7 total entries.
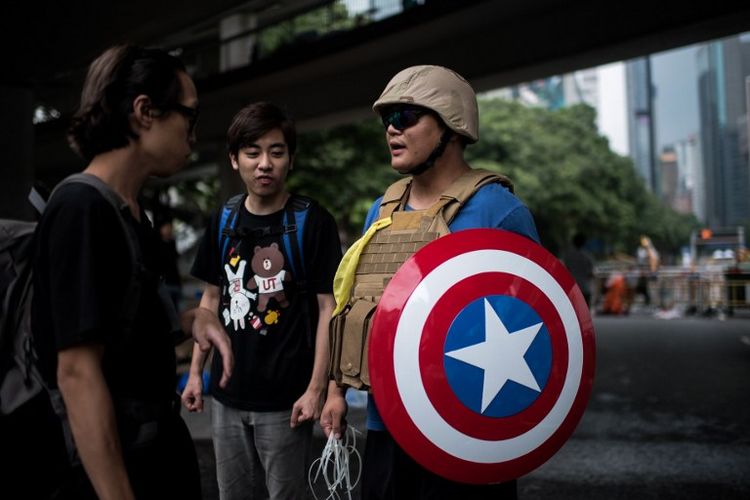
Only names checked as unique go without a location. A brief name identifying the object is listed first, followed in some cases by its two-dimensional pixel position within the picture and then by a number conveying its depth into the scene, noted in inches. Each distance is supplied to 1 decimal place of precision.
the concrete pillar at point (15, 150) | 535.8
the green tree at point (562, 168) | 1667.1
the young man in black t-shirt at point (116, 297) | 56.9
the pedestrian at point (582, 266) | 538.6
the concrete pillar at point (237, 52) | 733.9
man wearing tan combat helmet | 84.1
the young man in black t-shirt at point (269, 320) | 108.2
